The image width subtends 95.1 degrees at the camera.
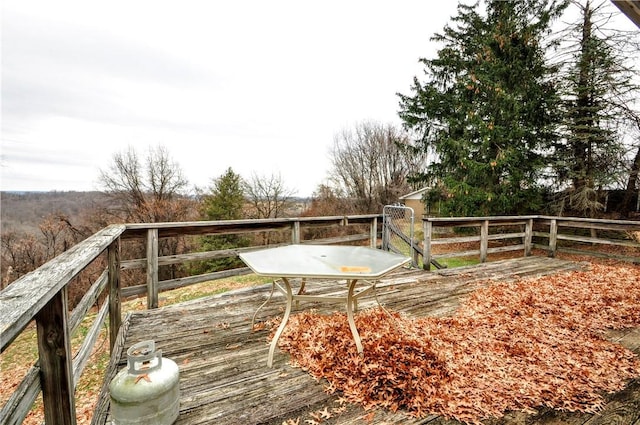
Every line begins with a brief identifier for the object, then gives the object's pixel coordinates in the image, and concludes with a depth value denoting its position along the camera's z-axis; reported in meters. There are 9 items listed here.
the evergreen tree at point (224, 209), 13.25
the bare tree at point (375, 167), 16.28
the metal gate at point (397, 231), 5.82
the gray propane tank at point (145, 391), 1.37
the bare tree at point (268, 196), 15.88
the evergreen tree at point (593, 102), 8.02
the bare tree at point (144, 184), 14.13
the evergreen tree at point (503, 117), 8.51
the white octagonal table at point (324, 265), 2.00
